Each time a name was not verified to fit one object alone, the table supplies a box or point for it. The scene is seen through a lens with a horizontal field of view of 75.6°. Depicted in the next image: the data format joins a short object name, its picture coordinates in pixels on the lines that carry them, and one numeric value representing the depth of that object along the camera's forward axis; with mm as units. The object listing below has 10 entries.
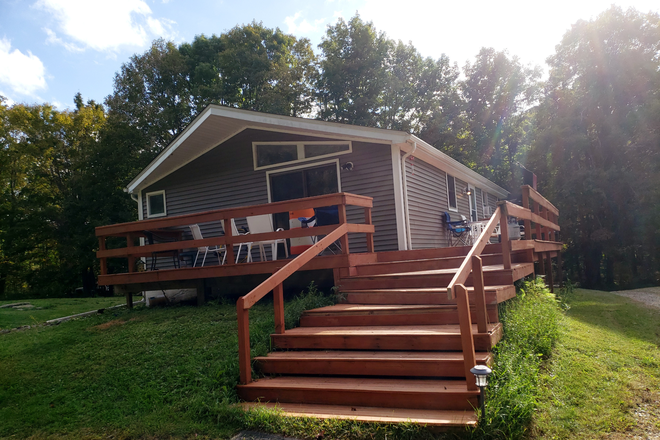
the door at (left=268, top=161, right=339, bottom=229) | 8305
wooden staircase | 3117
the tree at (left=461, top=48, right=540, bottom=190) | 25219
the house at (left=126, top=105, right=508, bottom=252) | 7598
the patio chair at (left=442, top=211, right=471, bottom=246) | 9656
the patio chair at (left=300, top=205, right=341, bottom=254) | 7438
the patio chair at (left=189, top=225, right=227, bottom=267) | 7805
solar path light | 2617
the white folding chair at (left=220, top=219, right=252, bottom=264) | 7209
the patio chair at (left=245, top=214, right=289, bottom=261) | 7289
